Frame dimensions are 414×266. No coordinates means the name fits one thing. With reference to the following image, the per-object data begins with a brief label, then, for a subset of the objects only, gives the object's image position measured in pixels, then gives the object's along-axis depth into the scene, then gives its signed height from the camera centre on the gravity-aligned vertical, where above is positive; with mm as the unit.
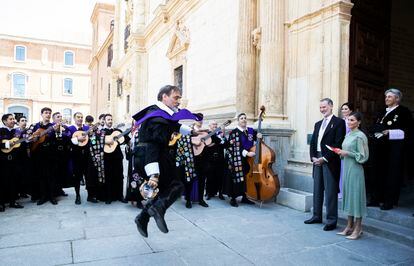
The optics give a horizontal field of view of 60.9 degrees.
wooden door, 6684 +1606
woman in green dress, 4480 -531
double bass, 6082 -710
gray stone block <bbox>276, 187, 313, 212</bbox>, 5982 -1144
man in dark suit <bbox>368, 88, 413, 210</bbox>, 5129 -161
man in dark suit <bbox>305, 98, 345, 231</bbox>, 4922 -439
